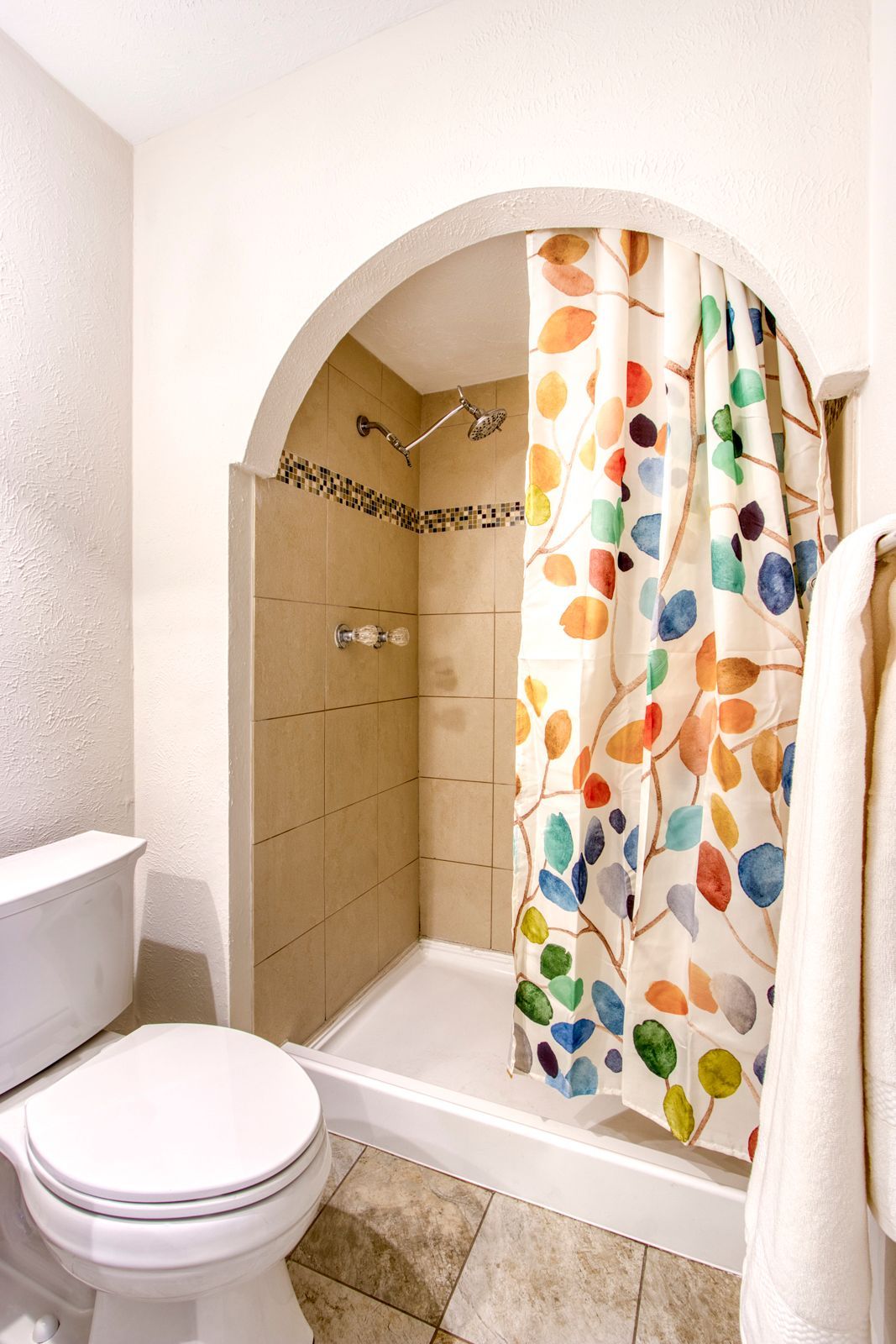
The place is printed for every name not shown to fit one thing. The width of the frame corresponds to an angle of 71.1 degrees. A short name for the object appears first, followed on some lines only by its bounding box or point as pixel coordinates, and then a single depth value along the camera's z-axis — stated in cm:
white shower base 119
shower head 181
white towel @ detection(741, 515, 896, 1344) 57
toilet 82
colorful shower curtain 114
